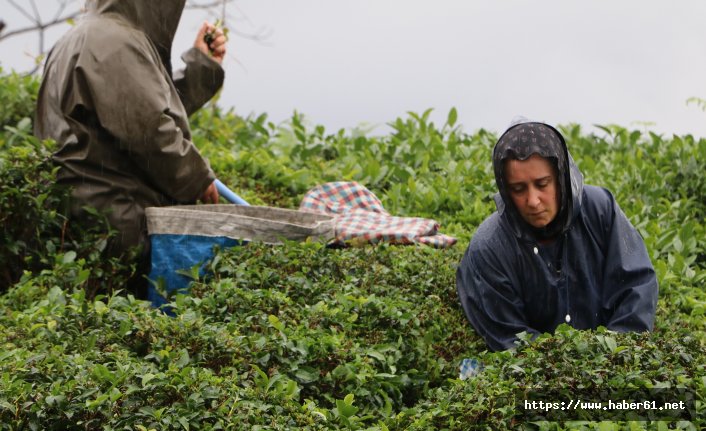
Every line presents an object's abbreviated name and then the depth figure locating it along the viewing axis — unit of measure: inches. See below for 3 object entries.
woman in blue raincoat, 431.5
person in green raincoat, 527.5
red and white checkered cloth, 543.8
